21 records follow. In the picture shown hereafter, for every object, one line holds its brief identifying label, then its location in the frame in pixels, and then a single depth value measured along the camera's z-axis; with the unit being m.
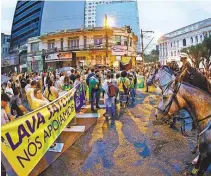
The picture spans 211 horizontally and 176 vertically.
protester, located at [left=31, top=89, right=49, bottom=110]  4.35
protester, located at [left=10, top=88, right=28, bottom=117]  4.43
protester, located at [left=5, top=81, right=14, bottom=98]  6.49
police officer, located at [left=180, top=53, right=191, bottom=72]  3.13
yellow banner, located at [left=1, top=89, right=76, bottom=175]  2.59
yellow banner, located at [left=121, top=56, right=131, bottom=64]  12.86
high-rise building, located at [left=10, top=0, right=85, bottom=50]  56.83
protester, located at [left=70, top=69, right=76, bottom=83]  8.93
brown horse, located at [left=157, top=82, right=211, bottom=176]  2.65
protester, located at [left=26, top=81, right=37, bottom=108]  4.56
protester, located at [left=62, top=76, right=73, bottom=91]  6.77
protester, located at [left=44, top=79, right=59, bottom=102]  5.41
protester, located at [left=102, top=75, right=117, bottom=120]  6.53
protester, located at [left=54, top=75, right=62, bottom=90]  7.17
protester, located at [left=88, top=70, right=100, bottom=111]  7.41
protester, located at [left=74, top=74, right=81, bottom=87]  7.29
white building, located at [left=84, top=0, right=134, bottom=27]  102.93
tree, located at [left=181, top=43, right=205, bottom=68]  30.29
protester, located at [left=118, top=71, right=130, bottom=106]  7.91
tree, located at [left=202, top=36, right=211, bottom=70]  29.59
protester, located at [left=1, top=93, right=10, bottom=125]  3.02
